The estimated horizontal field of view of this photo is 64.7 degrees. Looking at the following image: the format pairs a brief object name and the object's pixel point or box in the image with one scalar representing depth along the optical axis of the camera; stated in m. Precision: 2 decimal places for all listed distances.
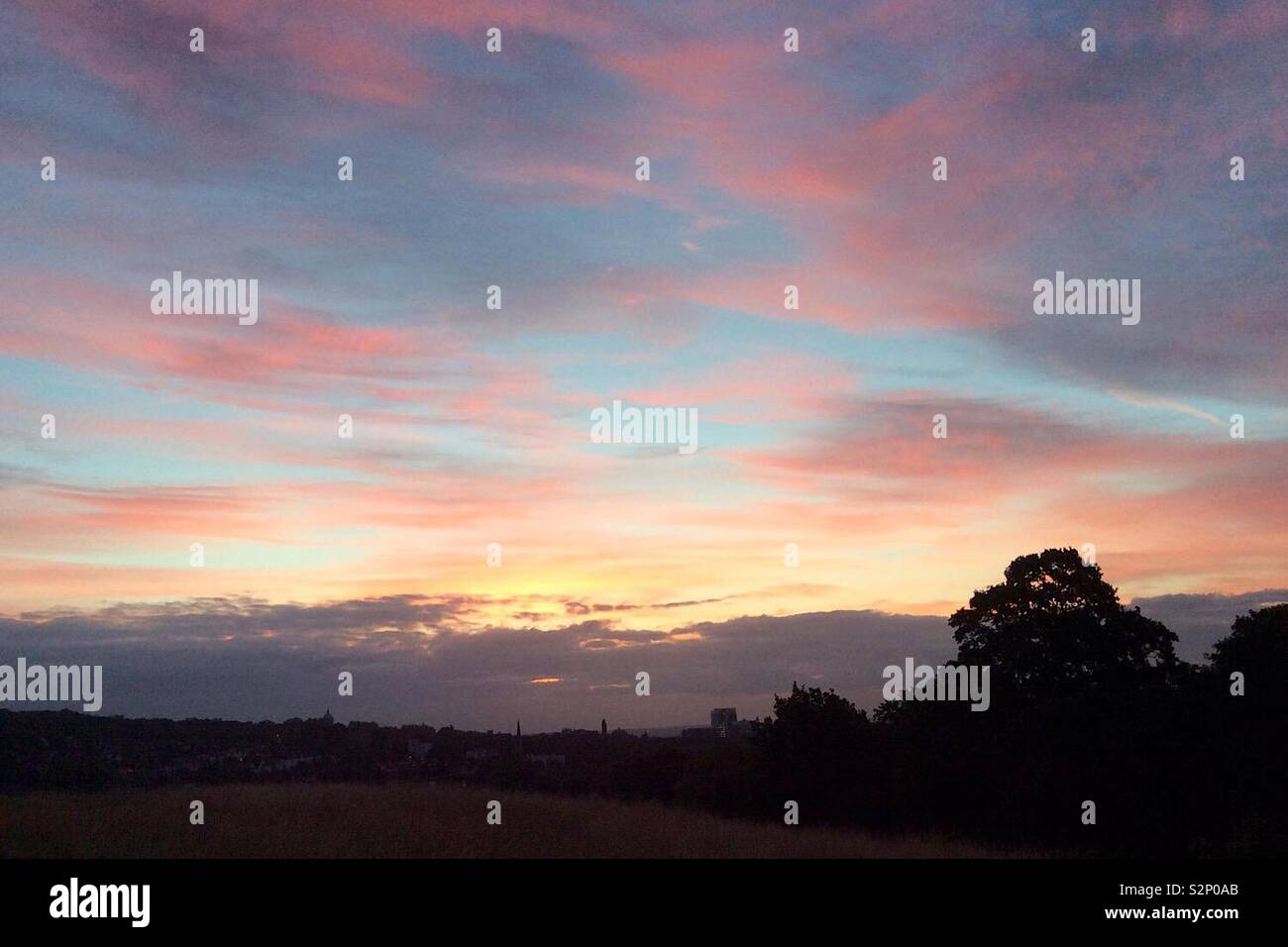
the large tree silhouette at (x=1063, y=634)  36.44
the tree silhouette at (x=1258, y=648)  36.88
